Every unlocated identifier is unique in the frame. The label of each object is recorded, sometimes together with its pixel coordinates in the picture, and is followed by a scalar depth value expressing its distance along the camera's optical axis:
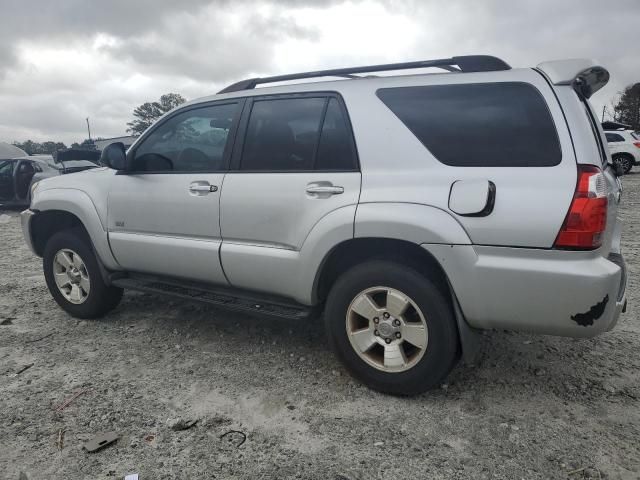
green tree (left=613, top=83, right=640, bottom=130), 50.25
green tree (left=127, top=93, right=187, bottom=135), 74.63
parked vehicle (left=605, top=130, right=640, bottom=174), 17.42
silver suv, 2.37
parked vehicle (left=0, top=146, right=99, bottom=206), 11.88
